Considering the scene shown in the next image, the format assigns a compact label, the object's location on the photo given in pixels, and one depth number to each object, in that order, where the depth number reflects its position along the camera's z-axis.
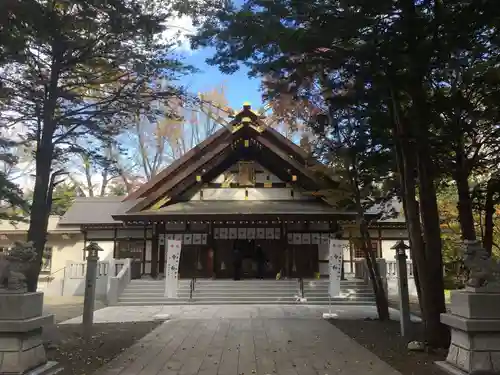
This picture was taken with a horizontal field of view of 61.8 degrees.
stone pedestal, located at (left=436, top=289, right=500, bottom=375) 5.38
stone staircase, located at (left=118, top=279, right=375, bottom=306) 15.84
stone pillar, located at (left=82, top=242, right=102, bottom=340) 8.62
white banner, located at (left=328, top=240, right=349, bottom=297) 13.03
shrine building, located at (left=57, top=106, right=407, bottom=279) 18.89
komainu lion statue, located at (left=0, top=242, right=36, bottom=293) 5.55
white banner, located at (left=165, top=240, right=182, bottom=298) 14.89
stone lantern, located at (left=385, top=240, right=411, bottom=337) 8.49
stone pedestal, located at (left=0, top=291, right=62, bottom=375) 5.28
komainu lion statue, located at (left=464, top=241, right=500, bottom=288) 5.57
